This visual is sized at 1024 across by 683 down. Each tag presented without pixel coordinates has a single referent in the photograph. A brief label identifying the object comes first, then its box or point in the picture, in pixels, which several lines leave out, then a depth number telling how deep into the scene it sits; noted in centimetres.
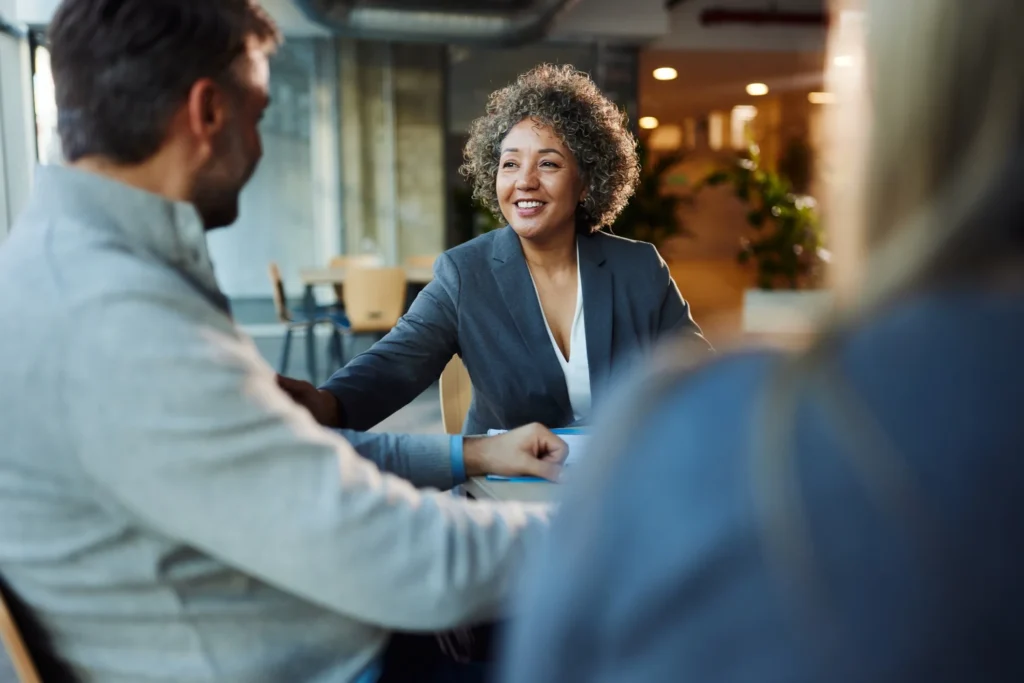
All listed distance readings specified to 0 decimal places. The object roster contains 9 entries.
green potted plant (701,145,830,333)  765
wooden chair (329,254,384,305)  696
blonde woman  40
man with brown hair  77
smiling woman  204
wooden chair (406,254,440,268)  738
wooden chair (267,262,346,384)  630
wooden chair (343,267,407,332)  591
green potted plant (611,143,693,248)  817
